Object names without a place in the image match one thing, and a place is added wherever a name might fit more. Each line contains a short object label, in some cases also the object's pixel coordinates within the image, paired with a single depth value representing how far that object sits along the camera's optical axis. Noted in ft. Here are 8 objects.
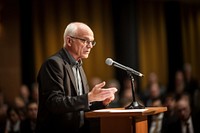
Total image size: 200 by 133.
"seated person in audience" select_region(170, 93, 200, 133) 35.09
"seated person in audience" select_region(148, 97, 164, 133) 36.08
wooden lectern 17.56
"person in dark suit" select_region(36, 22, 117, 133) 18.25
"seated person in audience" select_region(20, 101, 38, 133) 34.89
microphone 19.17
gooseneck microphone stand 19.36
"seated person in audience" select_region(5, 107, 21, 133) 37.25
